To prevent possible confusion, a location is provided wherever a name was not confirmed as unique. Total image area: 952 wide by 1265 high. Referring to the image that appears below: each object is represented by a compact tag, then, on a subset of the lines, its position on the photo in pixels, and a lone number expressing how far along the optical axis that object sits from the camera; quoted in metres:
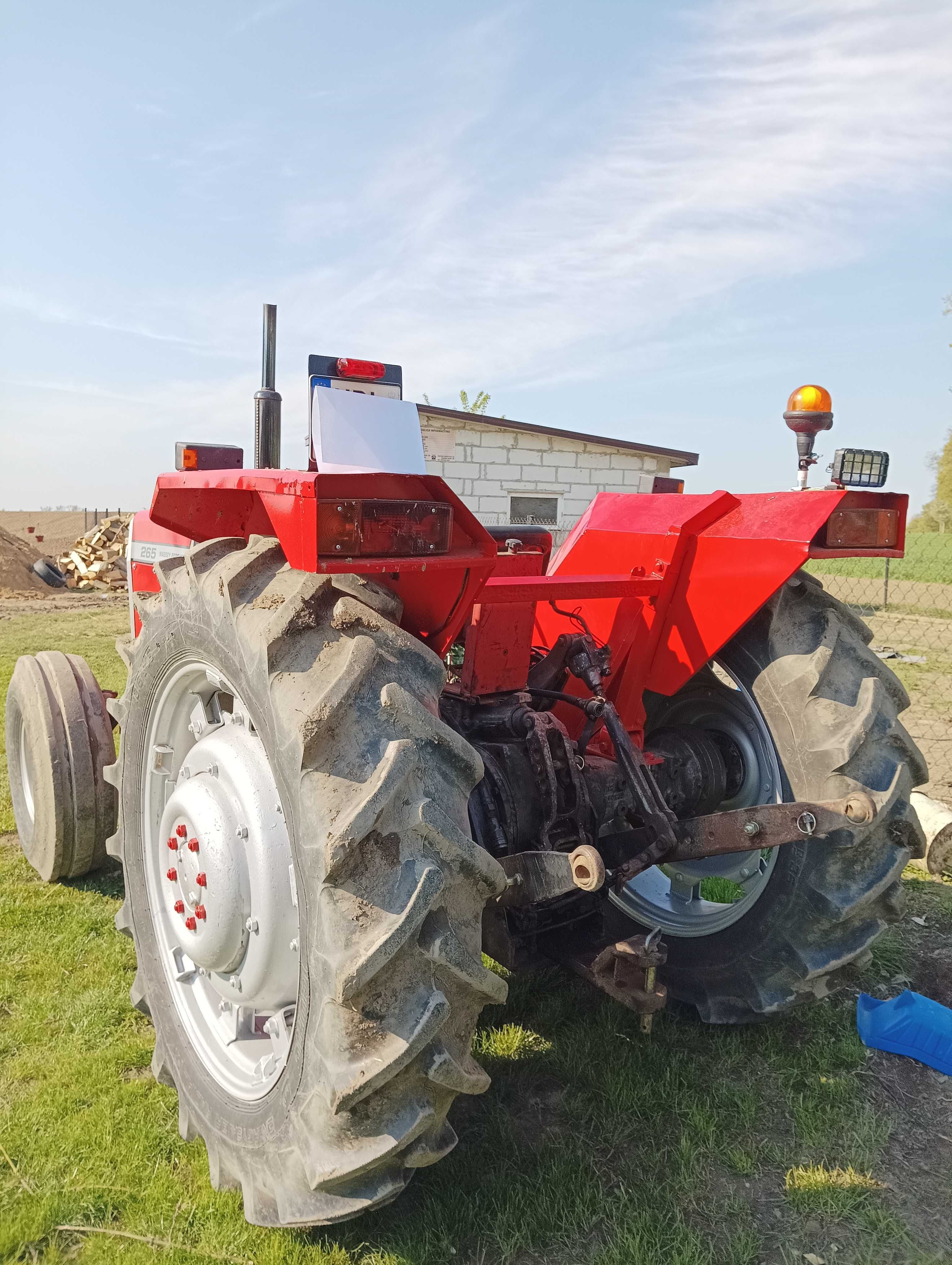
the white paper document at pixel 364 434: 2.65
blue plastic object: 2.77
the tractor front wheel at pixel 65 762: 3.66
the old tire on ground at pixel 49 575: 18.03
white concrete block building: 12.77
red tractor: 1.65
